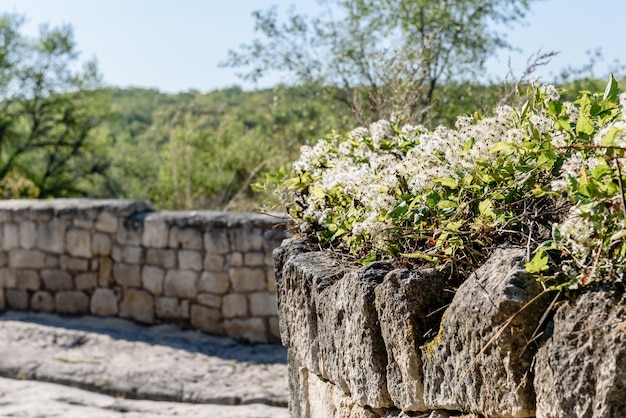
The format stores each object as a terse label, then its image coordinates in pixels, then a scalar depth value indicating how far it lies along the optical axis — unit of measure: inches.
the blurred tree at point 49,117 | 716.7
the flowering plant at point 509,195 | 57.6
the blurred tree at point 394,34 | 364.8
